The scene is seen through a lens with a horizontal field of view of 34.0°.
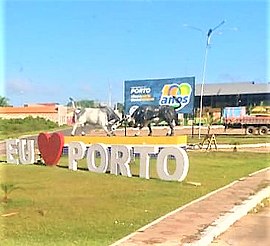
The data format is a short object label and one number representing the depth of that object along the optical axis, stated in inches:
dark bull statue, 692.5
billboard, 888.1
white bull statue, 644.9
